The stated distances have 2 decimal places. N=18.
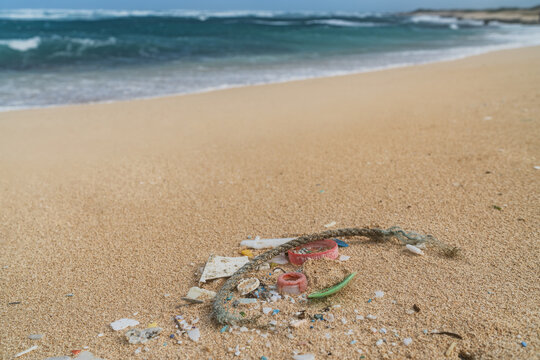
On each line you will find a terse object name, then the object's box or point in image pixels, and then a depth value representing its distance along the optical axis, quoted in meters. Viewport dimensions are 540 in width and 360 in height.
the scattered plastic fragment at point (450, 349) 0.34
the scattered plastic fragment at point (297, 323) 0.38
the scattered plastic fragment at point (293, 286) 0.42
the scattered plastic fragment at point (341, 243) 0.49
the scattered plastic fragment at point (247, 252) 0.50
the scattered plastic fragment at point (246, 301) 0.41
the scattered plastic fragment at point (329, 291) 0.40
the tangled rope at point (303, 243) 0.40
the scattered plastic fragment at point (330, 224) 0.54
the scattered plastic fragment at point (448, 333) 0.36
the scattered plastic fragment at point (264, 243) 0.51
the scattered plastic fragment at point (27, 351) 0.37
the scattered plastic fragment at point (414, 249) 0.47
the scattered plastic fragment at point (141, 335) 0.38
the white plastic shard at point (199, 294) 0.43
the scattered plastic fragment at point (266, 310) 0.40
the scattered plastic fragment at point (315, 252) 0.46
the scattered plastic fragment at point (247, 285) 0.43
